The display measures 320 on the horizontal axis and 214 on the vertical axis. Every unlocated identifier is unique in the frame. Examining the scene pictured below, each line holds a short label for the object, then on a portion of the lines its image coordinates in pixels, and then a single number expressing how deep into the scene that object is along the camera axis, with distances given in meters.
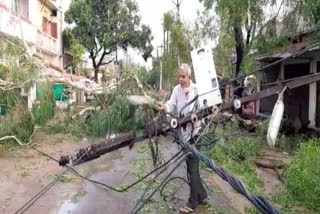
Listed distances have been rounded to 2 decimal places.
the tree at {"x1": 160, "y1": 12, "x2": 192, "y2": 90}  10.65
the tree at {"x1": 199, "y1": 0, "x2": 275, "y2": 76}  6.17
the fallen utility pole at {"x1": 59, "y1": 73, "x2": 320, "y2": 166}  1.85
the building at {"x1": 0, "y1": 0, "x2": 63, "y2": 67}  9.22
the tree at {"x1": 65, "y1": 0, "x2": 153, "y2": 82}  18.05
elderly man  3.33
